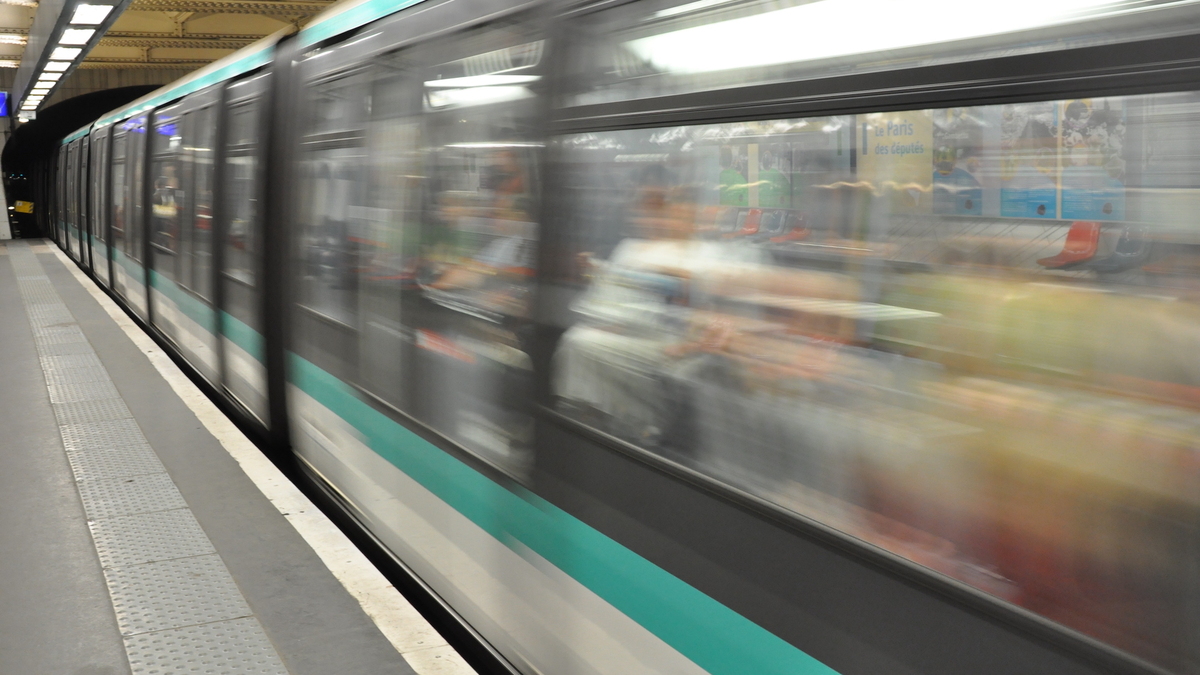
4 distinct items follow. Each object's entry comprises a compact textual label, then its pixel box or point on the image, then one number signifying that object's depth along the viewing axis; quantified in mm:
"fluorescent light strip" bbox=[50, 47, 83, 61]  12625
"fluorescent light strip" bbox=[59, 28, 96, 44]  10969
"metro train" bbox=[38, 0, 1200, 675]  1301
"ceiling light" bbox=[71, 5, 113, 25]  9610
